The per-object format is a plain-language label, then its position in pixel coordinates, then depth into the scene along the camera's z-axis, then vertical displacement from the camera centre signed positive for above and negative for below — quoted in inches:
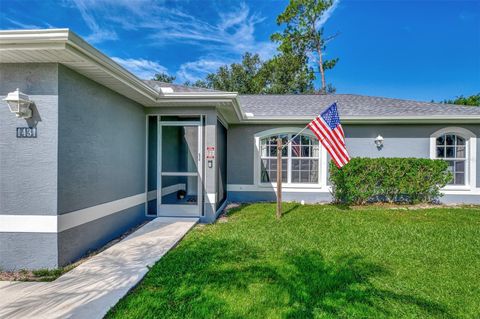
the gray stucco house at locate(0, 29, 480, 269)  136.9 +13.1
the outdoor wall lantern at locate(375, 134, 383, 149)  331.9 +26.5
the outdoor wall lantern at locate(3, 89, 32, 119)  129.4 +30.4
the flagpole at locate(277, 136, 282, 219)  247.4 -16.2
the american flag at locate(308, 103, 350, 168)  228.1 +25.3
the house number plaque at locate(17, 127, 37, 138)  137.3 +15.3
